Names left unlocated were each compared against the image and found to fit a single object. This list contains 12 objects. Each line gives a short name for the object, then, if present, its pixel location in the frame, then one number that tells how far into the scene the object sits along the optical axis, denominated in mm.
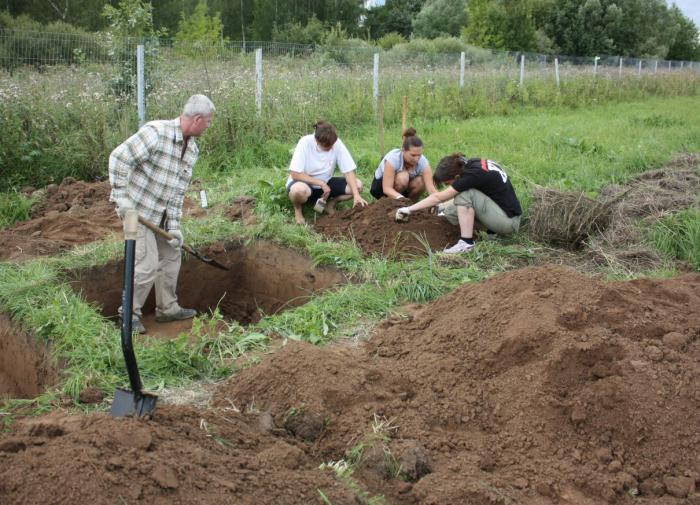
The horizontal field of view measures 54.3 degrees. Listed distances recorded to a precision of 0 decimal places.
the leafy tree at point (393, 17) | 49875
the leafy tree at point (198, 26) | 28684
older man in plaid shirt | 4828
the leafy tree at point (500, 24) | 35781
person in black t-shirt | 6223
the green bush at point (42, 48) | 9820
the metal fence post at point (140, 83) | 9891
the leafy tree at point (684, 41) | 54094
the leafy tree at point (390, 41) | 36312
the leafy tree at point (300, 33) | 37281
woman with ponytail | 6949
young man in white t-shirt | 7164
